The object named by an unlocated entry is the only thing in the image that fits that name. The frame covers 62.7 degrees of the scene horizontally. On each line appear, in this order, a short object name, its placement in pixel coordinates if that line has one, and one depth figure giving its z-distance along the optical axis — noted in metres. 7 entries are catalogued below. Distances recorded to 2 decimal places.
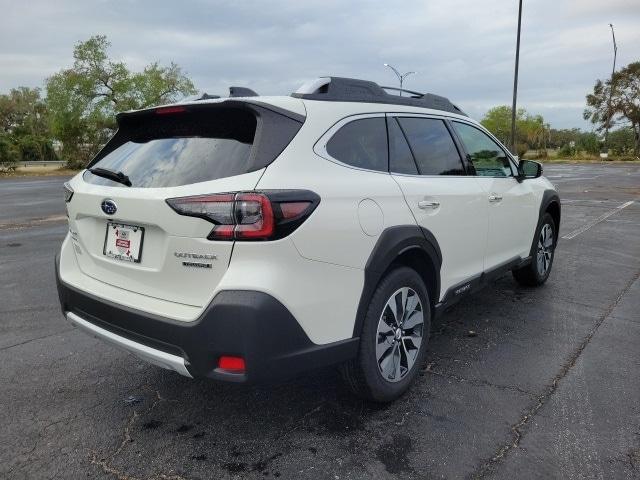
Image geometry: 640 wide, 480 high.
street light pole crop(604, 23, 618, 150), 54.72
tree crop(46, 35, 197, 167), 42.91
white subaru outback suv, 2.27
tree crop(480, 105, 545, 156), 89.44
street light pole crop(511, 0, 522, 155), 27.45
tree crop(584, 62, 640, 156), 56.41
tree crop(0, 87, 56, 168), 57.06
